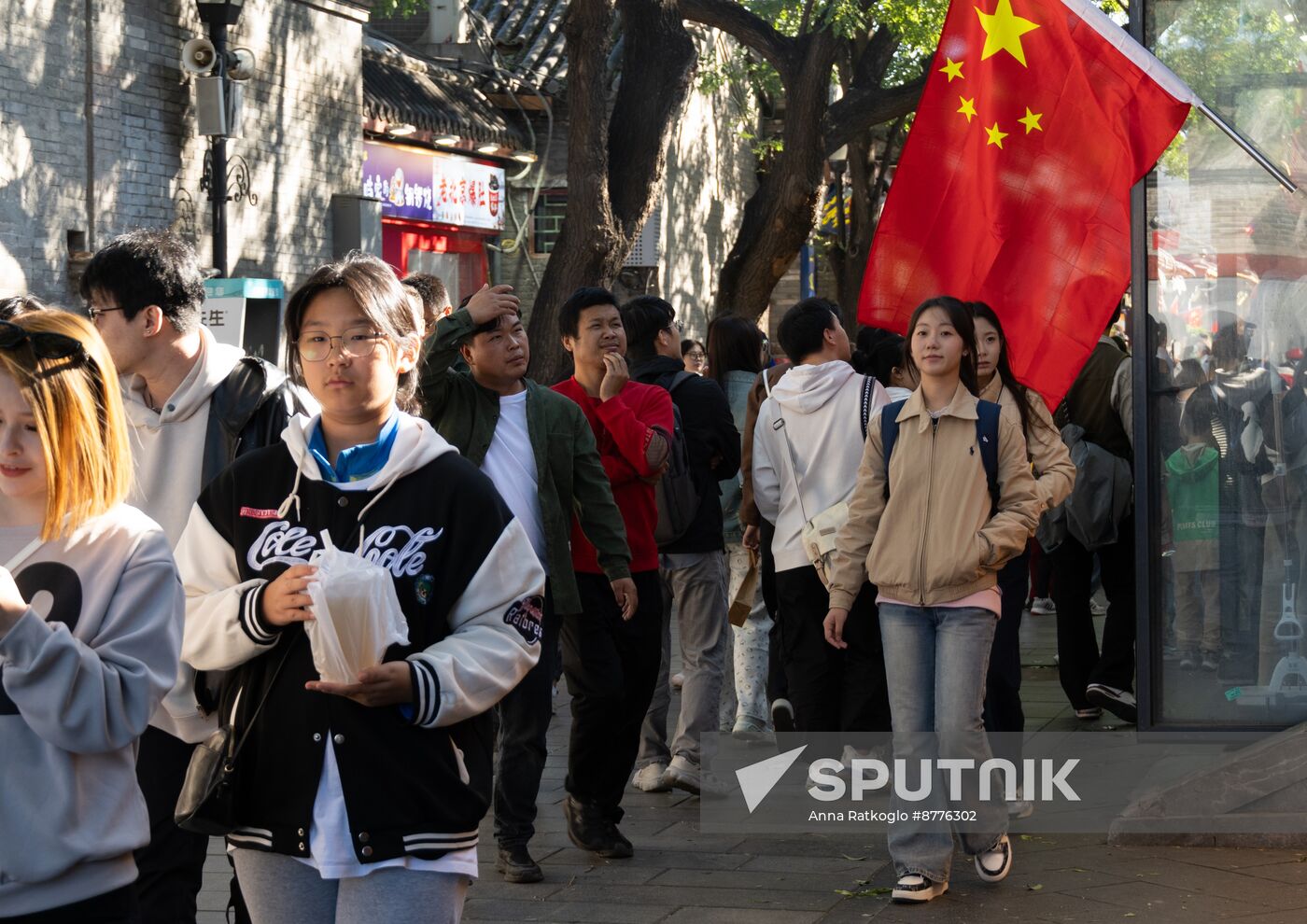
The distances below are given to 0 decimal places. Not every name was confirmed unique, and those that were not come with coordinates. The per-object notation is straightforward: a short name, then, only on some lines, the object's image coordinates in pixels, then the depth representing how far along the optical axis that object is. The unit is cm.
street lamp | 1438
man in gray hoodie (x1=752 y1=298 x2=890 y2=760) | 679
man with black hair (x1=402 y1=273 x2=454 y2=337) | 642
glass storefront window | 676
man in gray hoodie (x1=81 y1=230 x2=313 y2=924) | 415
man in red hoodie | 625
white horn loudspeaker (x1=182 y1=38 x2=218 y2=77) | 1449
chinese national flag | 678
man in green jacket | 590
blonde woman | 270
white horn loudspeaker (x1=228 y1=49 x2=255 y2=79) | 1450
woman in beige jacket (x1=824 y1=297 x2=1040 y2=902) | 559
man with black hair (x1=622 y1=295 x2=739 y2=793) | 746
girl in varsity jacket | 299
